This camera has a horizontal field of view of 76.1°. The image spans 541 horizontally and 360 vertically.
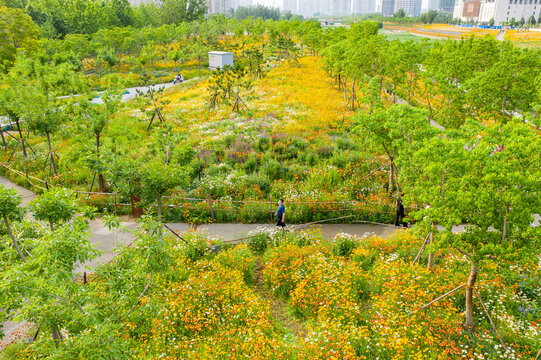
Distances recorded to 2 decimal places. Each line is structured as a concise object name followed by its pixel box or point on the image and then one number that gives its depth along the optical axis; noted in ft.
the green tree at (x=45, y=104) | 55.88
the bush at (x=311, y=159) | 64.48
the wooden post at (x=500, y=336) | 26.94
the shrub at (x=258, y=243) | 44.70
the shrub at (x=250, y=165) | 63.21
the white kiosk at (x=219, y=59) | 160.04
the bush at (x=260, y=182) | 56.64
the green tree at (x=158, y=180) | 38.91
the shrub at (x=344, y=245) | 42.16
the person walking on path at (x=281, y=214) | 45.06
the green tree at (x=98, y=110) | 52.95
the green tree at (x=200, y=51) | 196.51
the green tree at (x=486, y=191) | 23.21
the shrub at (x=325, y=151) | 67.31
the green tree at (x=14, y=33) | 137.28
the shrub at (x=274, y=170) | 60.49
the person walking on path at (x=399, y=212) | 46.44
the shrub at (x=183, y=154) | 43.70
